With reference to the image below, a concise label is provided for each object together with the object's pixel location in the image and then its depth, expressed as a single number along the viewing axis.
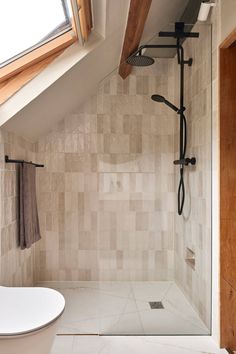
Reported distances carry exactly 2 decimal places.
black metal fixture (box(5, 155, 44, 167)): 2.33
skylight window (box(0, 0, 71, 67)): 1.83
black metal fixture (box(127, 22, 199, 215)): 2.35
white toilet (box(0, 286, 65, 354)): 1.36
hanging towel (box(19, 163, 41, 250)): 2.59
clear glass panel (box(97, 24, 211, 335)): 2.29
